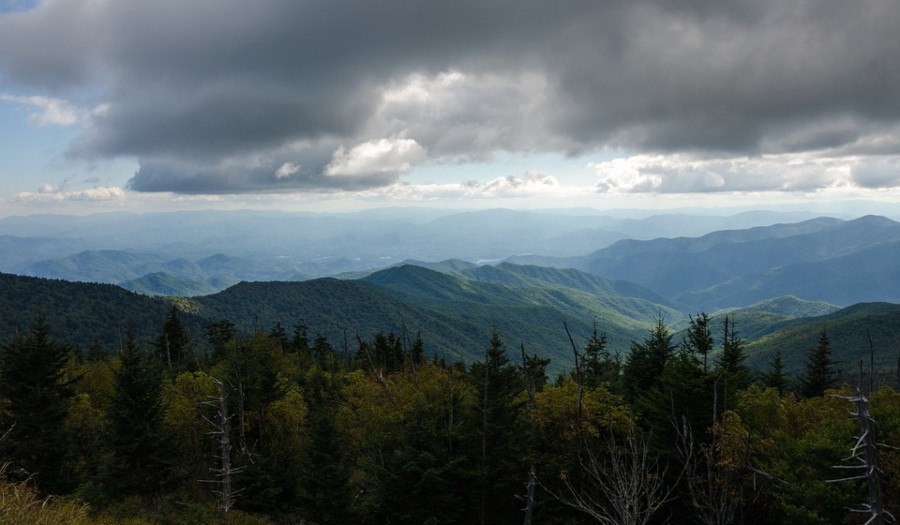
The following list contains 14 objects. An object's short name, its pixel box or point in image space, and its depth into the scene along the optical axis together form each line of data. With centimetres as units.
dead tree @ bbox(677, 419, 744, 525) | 1868
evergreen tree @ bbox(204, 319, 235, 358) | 8283
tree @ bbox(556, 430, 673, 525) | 2990
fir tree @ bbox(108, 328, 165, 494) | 3425
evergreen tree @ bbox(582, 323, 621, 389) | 5440
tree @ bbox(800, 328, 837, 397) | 5825
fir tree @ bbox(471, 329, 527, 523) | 3391
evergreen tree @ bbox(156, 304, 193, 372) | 7888
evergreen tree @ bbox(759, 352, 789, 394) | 6002
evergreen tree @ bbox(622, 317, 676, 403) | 4575
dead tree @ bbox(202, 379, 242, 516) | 2741
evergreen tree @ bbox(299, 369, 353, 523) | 3625
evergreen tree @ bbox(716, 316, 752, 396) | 5234
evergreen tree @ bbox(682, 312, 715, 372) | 4975
